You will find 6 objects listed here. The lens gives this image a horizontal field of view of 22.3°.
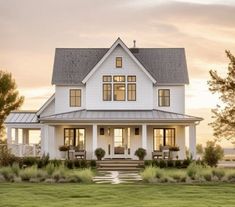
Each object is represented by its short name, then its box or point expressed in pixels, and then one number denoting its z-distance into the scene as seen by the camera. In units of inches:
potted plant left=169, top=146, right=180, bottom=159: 1660.9
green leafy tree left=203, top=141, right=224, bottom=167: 1612.8
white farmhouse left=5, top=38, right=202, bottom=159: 1723.7
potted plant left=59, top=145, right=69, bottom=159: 1653.5
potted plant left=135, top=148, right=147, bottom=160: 1608.0
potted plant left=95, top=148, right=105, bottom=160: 1606.8
